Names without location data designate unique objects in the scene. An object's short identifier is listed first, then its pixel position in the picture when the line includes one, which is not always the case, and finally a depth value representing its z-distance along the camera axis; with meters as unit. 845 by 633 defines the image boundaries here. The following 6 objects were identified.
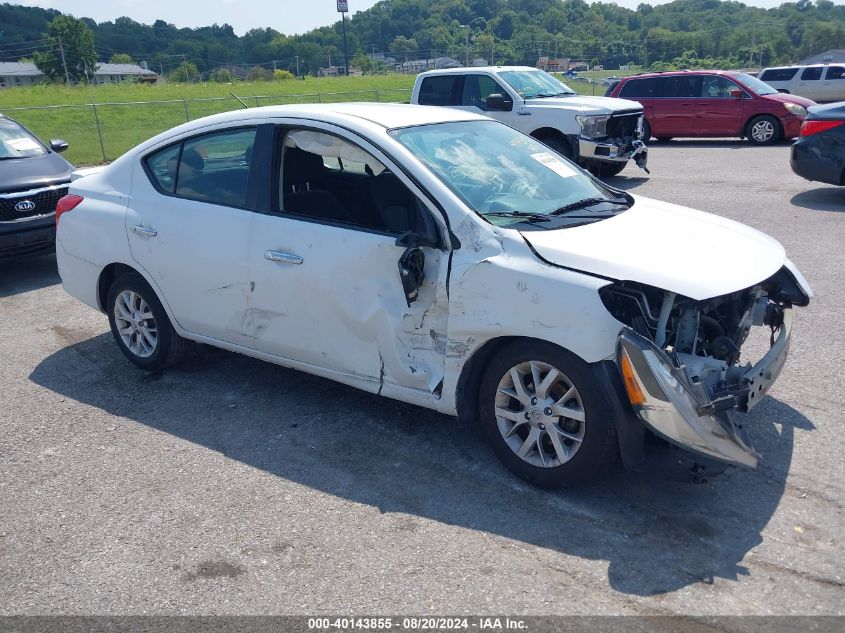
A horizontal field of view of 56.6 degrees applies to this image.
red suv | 17.34
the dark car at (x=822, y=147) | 10.18
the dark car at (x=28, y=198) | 8.19
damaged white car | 3.54
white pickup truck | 12.66
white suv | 26.77
